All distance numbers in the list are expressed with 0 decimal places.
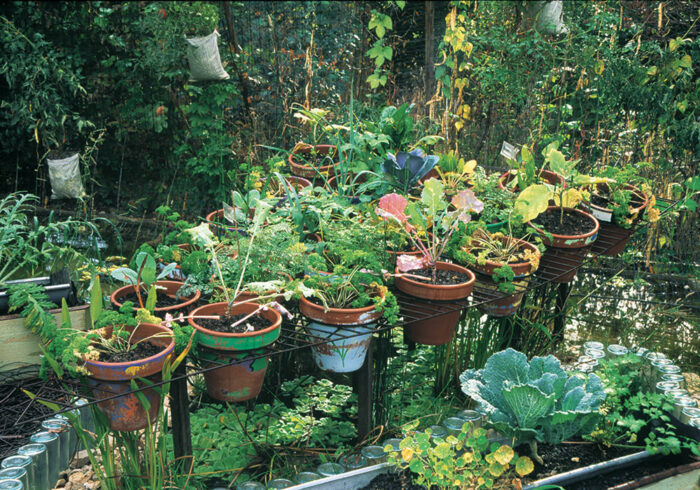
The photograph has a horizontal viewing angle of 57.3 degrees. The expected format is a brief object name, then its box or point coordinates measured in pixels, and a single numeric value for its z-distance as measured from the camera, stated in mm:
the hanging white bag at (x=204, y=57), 4711
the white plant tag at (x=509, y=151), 3107
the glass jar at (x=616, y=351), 2926
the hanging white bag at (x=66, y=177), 4801
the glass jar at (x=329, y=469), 2191
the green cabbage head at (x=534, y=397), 2201
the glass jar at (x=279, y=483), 2107
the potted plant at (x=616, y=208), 2914
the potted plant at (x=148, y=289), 2006
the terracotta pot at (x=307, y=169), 3099
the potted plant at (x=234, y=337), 1847
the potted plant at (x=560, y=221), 2498
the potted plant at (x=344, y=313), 2031
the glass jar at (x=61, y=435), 2320
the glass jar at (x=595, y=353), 2957
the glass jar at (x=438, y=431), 2314
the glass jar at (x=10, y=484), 1890
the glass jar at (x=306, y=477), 2127
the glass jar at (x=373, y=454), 2246
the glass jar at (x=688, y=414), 2461
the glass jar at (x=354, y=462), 2256
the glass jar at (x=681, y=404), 2516
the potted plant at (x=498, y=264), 2334
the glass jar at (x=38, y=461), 2134
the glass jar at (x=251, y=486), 2143
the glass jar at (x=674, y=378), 2717
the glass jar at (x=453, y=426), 2381
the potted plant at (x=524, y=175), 2914
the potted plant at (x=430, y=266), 2221
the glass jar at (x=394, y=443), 2285
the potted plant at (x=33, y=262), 2338
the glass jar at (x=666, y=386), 2656
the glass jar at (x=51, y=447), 2244
